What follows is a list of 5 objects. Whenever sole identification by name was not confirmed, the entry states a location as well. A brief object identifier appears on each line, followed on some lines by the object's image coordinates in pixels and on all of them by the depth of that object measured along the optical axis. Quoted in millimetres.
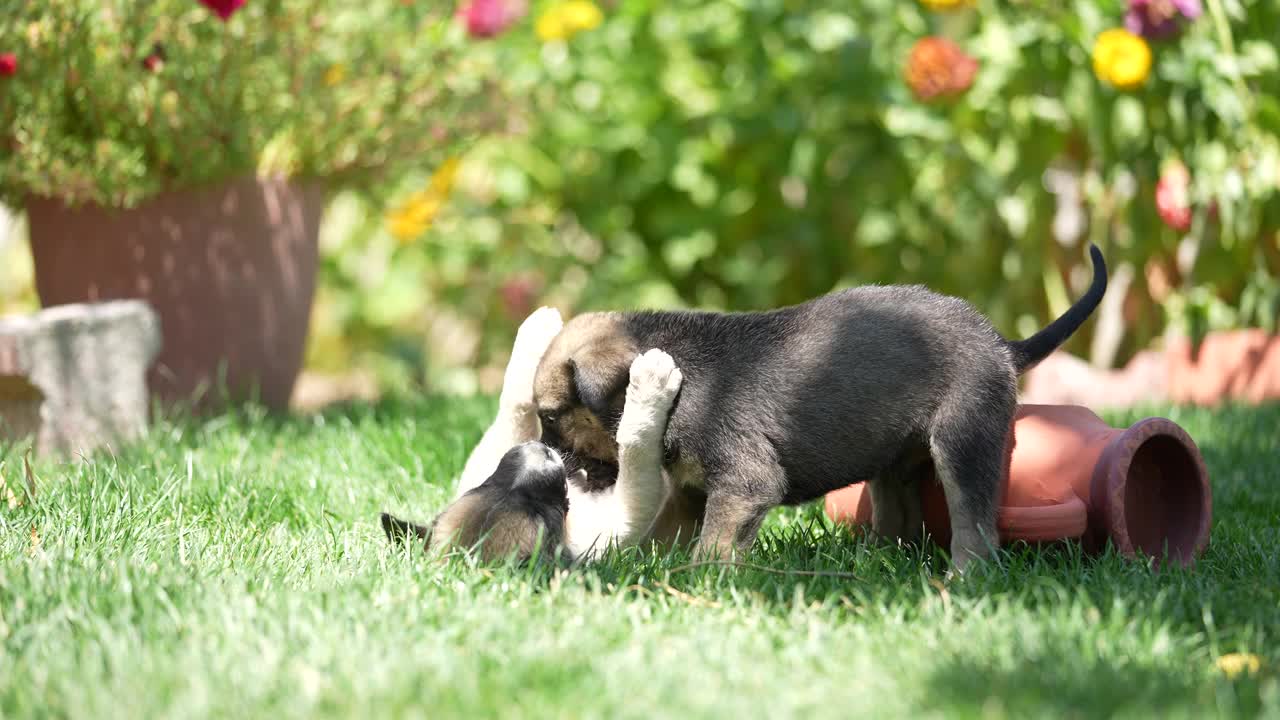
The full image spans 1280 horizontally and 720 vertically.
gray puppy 5559
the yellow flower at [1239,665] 4328
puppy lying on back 5555
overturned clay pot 5809
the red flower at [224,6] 8016
